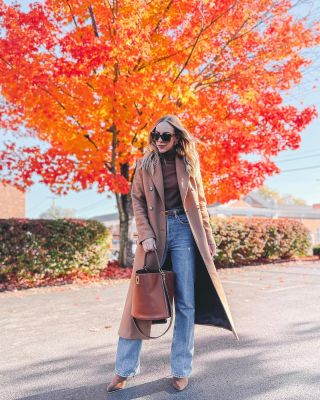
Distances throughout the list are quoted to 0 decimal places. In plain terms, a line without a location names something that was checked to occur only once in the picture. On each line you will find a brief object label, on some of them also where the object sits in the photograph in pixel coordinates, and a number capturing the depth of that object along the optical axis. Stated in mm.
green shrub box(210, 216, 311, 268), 13469
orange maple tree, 9227
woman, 3008
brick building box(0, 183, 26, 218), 28625
